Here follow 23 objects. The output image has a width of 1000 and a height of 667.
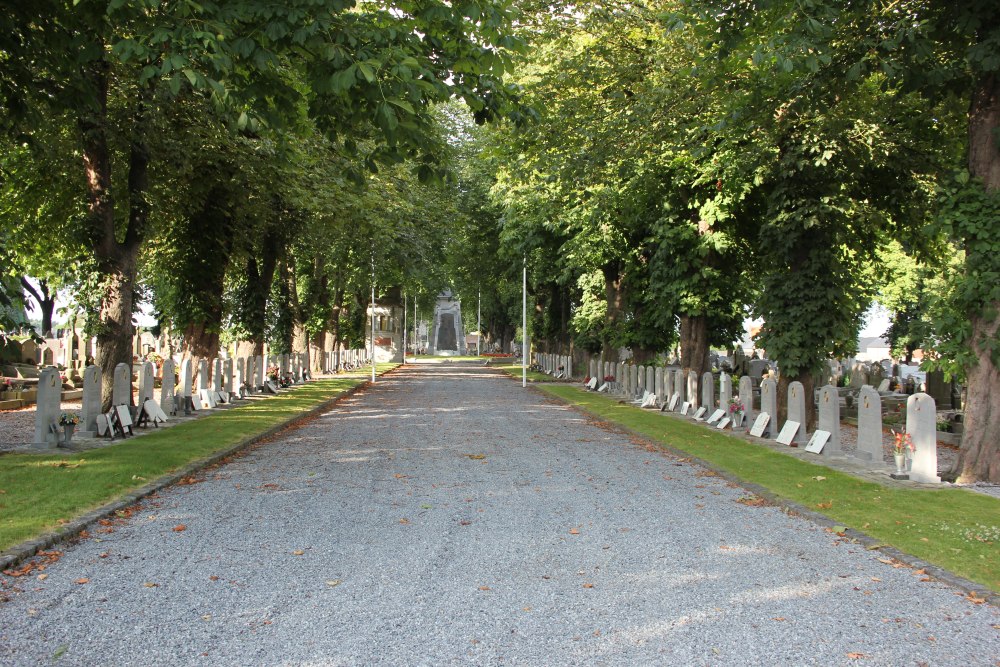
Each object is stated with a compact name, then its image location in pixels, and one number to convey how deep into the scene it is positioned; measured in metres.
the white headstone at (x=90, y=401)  13.91
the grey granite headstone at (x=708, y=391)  19.33
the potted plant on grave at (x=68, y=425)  12.61
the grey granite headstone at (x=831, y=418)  13.12
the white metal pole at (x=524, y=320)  33.81
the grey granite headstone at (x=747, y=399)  17.06
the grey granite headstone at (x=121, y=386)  14.78
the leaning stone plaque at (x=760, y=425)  15.59
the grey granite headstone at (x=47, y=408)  12.18
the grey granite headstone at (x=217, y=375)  22.03
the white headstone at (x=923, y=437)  10.27
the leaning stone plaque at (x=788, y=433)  14.21
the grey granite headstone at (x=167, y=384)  17.89
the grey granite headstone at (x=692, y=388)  20.47
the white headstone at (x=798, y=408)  14.45
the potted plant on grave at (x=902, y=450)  10.57
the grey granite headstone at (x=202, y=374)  21.08
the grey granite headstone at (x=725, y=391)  17.77
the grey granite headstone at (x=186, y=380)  19.08
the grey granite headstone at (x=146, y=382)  15.85
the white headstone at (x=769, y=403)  15.66
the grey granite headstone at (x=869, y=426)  11.92
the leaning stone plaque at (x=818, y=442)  13.00
